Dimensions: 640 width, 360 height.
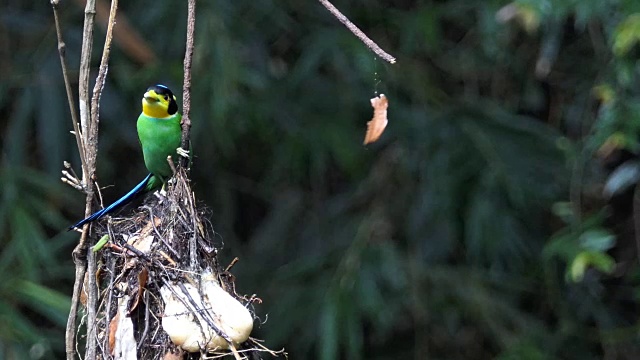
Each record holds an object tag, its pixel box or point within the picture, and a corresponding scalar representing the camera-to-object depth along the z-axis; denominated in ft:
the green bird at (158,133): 27.98
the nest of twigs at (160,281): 27.04
